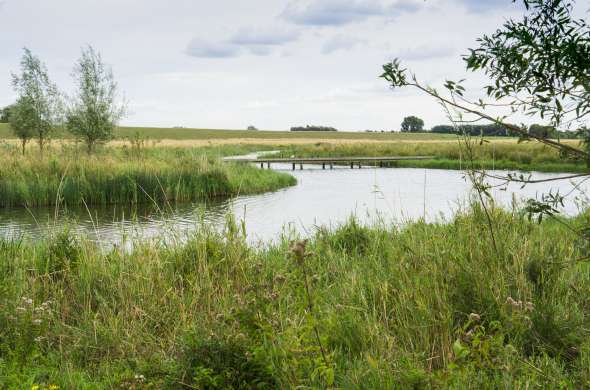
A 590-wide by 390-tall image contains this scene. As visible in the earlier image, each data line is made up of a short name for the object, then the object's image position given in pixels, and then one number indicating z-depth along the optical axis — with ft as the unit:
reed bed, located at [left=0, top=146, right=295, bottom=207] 58.91
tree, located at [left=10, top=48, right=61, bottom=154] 89.81
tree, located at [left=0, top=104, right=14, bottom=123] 94.77
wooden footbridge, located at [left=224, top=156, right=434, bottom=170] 130.11
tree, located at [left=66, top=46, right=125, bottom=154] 86.58
